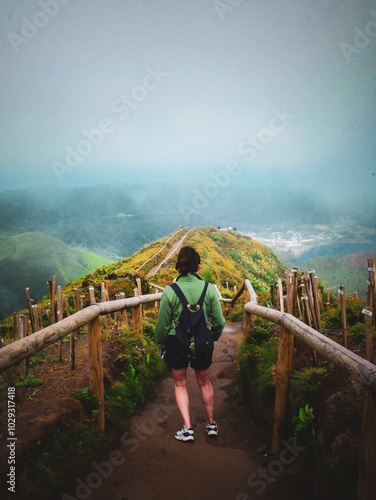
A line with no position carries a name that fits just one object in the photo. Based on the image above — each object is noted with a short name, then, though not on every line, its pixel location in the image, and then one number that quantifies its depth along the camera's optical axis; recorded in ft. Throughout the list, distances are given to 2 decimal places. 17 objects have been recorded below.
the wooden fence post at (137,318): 15.85
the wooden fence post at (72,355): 12.69
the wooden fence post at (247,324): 17.20
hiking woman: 10.22
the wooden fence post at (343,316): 11.27
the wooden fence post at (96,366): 10.16
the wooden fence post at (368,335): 8.70
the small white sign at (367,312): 8.57
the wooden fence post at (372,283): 11.50
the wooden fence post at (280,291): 18.55
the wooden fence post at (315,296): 13.52
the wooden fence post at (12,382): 9.59
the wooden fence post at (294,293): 12.87
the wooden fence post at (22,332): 12.09
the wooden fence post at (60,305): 13.43
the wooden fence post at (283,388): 10.11
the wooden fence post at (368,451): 5.41
